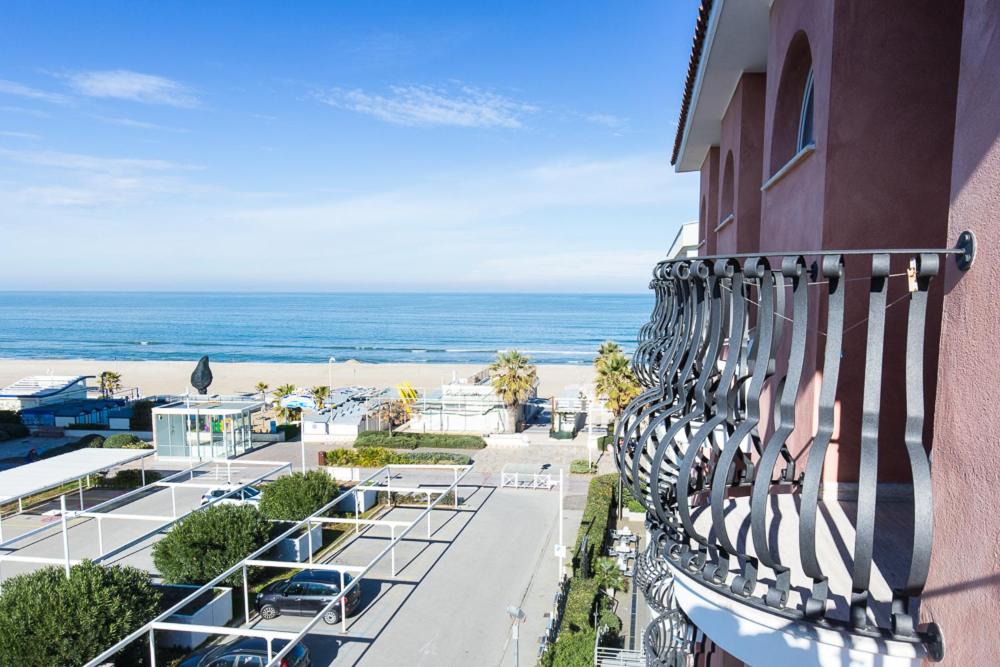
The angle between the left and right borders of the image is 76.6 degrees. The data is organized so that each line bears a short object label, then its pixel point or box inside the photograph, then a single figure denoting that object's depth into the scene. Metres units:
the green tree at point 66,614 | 11.95
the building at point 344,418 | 36.44
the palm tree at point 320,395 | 38.95
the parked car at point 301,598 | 16.05
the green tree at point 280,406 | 39.44
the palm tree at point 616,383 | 31.72
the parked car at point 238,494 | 23.05
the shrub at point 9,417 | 38.38
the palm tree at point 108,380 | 47.44
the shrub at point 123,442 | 32.19
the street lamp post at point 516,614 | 12.52
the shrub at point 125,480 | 28.00
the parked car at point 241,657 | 12.92
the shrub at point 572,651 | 12.38
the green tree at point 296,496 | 21.00
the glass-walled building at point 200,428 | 31.61
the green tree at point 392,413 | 38.06
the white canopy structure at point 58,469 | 19.67
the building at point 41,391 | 41.22
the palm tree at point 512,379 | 36.28
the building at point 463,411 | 37.75
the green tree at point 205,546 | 16.94
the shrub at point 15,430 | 36.38
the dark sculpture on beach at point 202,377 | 34.06
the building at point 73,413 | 39.16
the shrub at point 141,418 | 38.78
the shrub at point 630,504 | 24.36
